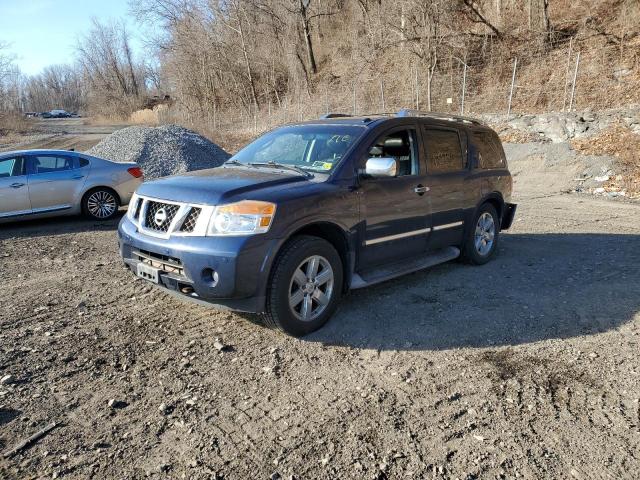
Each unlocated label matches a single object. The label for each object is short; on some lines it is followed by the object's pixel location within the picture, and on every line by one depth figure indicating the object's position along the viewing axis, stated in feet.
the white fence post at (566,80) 61.13
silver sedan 30.04
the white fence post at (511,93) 62.95
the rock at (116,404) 10.75
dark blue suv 12.85
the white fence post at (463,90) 68.10
